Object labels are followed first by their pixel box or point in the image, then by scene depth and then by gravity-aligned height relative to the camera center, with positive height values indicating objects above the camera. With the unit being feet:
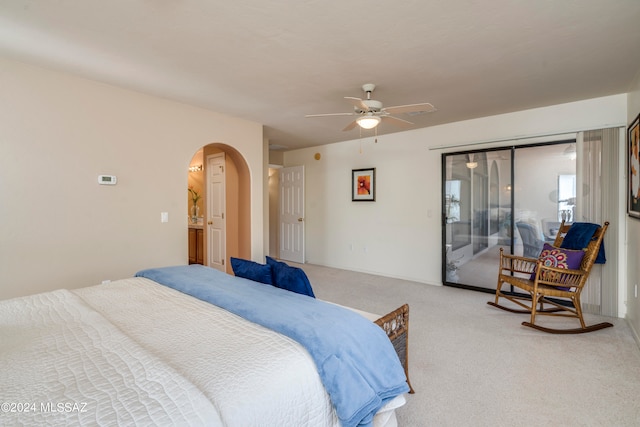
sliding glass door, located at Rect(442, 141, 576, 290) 12.73 +0.13
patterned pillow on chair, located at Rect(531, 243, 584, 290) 10.44 -1.78
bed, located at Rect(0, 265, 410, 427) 2.99 -1.87
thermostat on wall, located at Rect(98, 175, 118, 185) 10.18 +1.02
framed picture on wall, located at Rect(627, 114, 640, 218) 9.07 +1.19
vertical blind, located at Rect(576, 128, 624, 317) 11.28 +0.29
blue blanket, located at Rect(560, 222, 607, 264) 10.59 -1.07
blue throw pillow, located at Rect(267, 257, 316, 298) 6.50 -1.52
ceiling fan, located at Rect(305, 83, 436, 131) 9.23 +3.10
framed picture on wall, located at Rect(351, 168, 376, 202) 18.07 +1.41
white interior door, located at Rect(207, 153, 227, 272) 16.33 -0.21
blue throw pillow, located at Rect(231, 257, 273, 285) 6.88 -1.44
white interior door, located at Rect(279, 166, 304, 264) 21.59 -0.38
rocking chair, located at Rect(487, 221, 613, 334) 9.95 -2.62
